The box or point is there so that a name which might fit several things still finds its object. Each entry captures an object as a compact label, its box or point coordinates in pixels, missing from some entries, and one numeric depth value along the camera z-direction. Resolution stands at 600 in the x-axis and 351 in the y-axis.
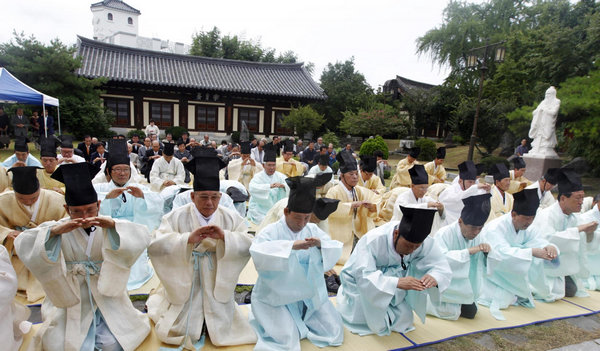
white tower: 62.81
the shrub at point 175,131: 25.70
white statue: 16.19
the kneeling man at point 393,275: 3.76
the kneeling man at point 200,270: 3.64
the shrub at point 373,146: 19.66
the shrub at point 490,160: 18.42
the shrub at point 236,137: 28.26
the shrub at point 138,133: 24.23
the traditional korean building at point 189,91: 27.16
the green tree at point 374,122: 27.81
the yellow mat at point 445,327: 4.03
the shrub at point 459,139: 28.34
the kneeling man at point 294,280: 3.65
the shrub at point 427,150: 23.94
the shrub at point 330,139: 27.88
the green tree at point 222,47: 40.53
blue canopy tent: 14.74
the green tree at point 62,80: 19.92
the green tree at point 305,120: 27.16
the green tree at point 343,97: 33.90
